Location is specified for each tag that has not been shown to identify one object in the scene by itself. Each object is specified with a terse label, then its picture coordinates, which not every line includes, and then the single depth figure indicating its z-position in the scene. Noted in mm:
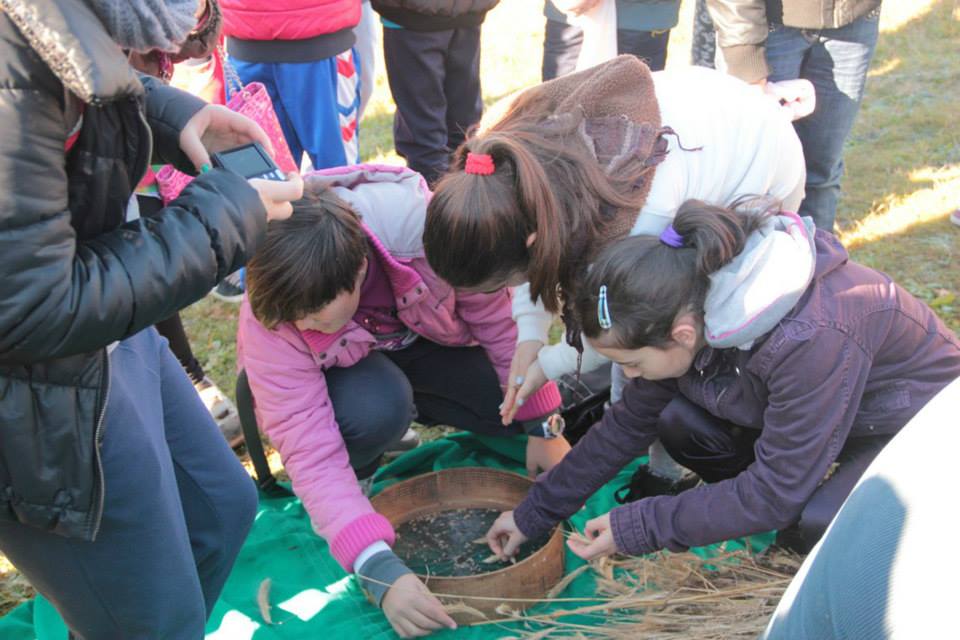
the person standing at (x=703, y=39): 3803
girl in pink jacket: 2037
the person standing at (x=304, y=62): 3102
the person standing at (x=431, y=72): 3535
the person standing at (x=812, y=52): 3057
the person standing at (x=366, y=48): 3973
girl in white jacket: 1898
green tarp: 2210
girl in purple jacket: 1793
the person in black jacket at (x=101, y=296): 1073
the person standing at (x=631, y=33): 3840
